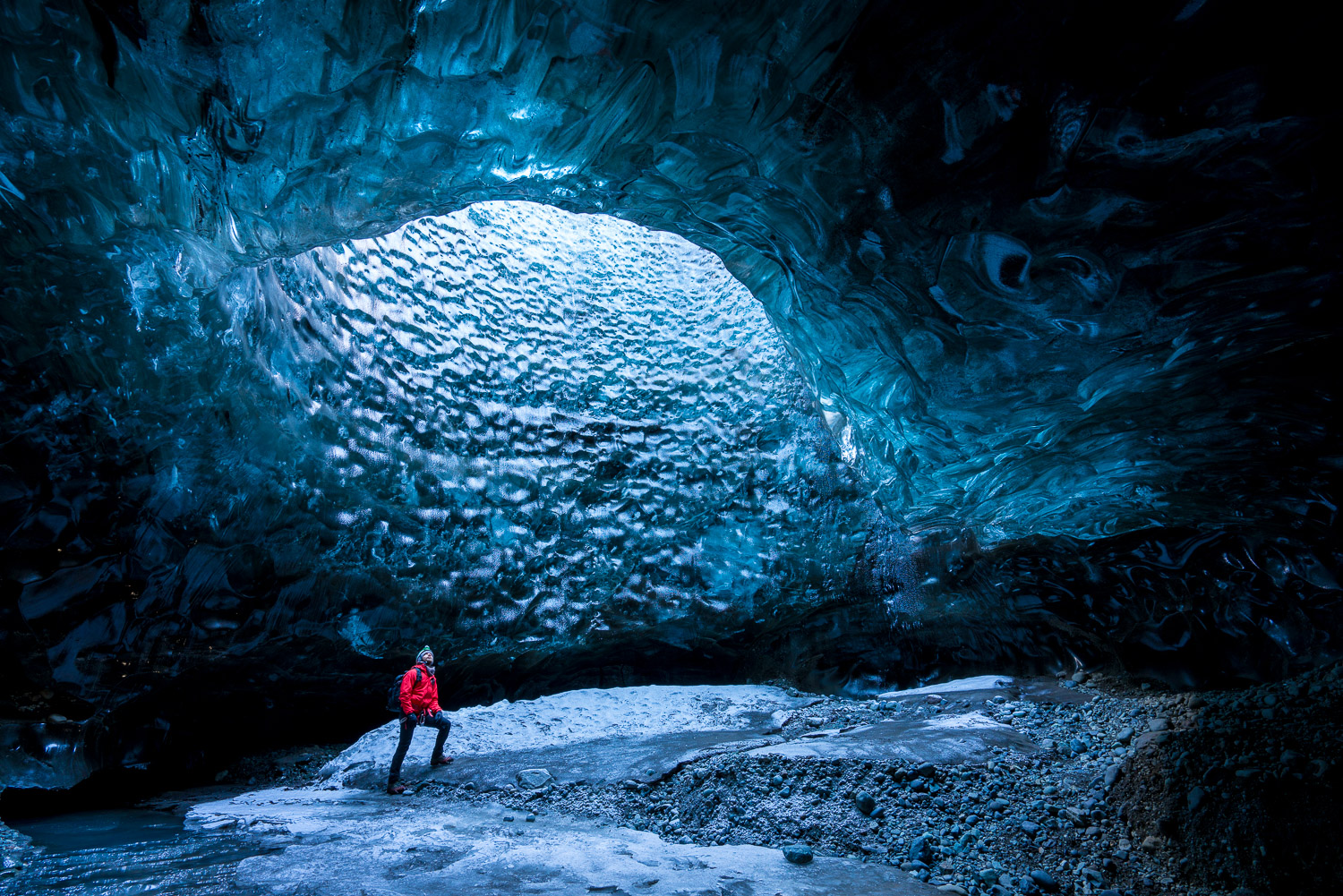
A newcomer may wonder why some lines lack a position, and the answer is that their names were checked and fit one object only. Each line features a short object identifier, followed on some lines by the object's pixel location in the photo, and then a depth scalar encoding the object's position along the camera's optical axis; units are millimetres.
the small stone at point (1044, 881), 2264
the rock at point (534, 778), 4074
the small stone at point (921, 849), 2479
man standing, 4457
